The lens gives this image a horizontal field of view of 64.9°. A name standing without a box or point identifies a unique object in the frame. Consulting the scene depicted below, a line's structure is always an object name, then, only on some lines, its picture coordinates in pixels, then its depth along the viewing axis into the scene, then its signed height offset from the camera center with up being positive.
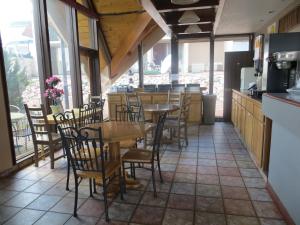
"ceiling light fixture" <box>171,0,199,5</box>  3.49 +1.14
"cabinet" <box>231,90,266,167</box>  3.00 -0.71
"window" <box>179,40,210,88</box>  6.85 +0.46
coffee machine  2.87 +0.15
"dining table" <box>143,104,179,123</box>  4.08 -0.53
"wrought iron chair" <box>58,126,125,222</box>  2.04 -0.80
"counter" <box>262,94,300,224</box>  1.82 -0.66
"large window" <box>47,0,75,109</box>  4.54 +0.77
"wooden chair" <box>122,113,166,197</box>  2.49 -0.82
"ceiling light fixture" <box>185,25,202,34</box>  5.65 +1.20
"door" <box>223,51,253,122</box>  5.98 +0.22
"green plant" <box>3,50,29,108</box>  3.51 +0.06
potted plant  3.82 -0.19
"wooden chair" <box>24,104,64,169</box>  3.36 -0.73
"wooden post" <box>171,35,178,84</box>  6.92 +0.64
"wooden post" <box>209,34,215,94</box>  6.65 +0.45
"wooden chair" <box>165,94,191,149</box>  4.14 -0.76
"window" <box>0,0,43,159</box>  3.54 +0.29
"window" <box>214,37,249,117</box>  6.47 +0.65
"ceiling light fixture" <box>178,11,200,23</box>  4.47 +1.16
